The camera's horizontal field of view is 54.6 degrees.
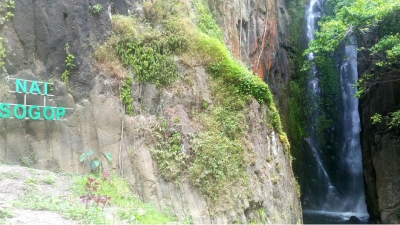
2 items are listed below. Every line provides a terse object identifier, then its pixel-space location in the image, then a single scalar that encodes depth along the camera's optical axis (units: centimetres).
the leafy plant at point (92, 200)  673
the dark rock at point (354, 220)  1945
